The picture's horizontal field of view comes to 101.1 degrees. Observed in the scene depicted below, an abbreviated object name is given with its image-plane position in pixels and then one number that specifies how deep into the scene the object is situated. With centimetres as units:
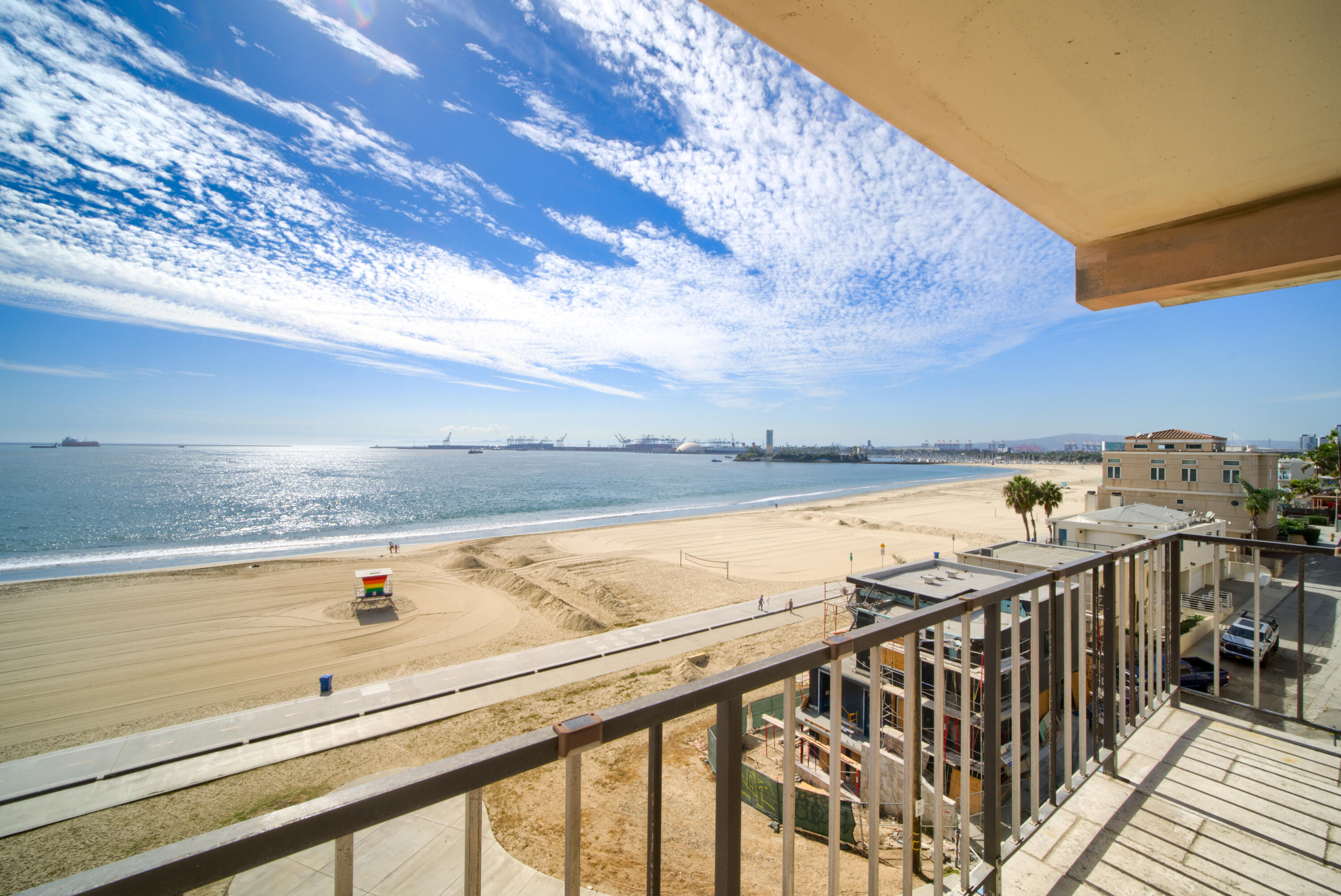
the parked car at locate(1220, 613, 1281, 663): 1123
